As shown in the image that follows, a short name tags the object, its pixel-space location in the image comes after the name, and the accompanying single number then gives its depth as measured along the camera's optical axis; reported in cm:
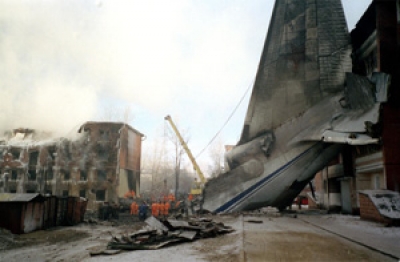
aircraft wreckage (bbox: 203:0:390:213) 1956
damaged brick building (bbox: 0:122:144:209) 4288
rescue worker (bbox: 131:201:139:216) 2449
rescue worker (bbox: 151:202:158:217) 2231
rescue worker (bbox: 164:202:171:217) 2294
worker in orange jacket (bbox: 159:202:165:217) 2283
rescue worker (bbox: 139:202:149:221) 2181
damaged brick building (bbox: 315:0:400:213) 1449
